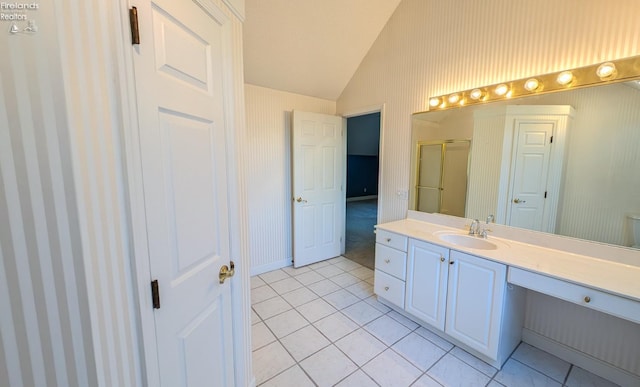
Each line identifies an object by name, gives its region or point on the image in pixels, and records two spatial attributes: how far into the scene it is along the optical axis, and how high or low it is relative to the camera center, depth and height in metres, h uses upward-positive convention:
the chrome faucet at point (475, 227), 2.08 -0.48
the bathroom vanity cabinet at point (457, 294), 1.63 -0.93
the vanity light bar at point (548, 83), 1.46 +0.64
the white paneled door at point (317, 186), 3.10 -0.20
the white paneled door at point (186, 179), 0.75 -0.03
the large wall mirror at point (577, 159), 1.49 +0.09
